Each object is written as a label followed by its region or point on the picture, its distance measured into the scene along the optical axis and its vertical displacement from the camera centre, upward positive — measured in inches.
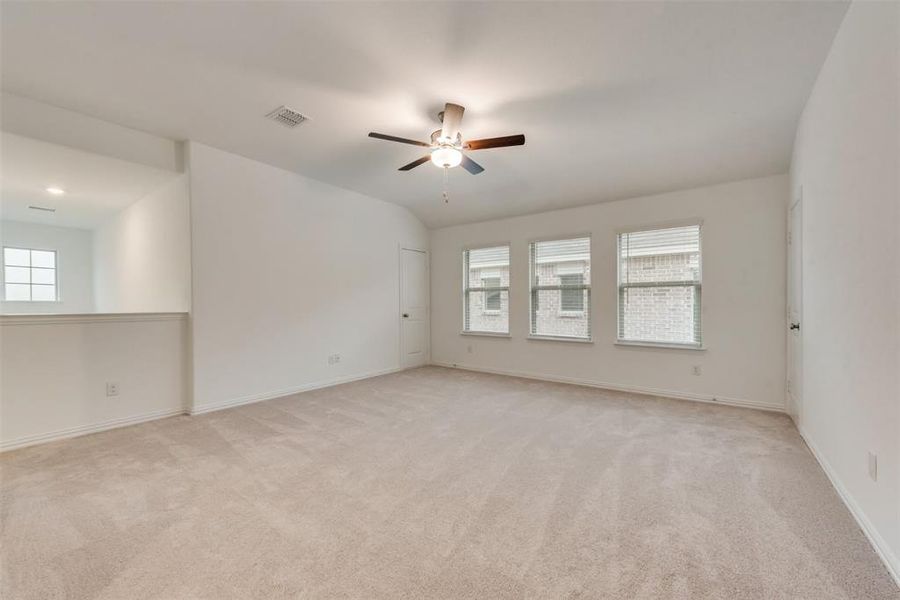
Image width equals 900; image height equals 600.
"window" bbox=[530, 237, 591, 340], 200.7 +4.8
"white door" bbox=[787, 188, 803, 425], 126.6 -5.3
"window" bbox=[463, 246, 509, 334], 233.1 +4.6
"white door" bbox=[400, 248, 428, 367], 241.1 -7.0
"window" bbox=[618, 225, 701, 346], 170.9 +5.2
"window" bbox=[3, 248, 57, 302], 243.3 +16.0
